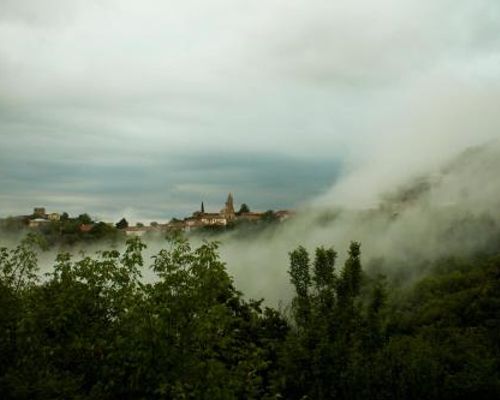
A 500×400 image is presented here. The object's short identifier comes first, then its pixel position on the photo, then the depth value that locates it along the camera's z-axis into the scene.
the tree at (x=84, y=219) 185.88
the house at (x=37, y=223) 187.95
